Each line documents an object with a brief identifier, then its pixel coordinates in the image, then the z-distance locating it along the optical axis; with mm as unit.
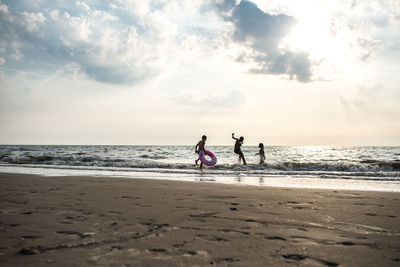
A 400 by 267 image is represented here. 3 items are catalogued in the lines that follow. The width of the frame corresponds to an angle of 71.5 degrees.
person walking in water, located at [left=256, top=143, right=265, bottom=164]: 18706
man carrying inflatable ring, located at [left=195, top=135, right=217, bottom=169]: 16688
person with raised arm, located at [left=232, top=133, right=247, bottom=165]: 18016
